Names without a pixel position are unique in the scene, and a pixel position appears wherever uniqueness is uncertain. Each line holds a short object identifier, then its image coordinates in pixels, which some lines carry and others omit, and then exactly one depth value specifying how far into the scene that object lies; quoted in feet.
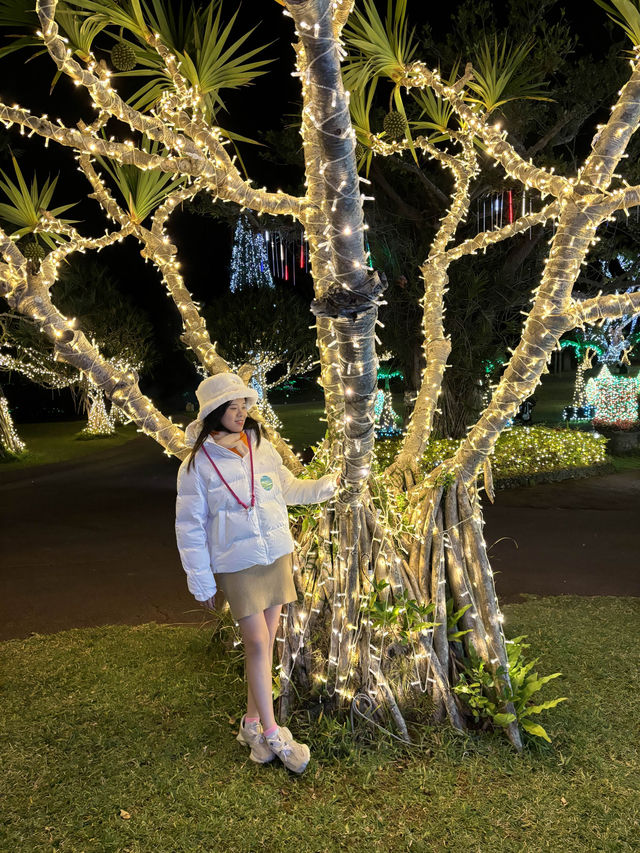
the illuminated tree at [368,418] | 9.99
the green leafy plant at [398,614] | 10.94
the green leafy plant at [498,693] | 10.72
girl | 9.67
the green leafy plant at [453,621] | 11.32
